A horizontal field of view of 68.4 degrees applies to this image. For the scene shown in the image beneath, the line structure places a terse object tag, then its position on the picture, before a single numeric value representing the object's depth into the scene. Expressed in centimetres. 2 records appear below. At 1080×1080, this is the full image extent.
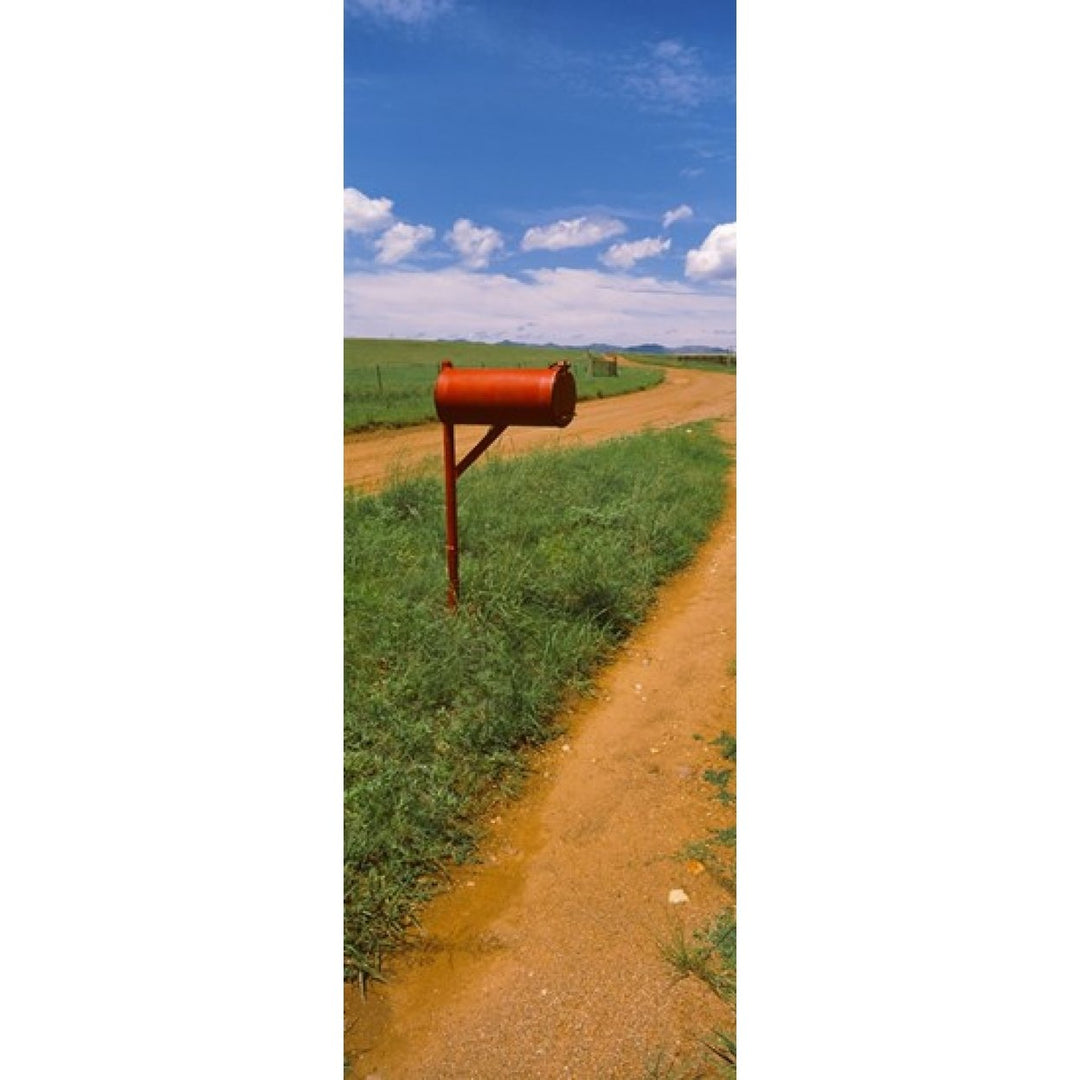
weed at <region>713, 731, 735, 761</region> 299
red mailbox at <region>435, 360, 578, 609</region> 321
